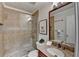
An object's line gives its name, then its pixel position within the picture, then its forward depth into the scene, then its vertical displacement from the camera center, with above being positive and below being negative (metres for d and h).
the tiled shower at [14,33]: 1.26 -0.16
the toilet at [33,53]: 1.24 -0.90
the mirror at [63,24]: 1.15 +0.17
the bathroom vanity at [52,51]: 1.18 -0.83
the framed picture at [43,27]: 1.33 +0.06
